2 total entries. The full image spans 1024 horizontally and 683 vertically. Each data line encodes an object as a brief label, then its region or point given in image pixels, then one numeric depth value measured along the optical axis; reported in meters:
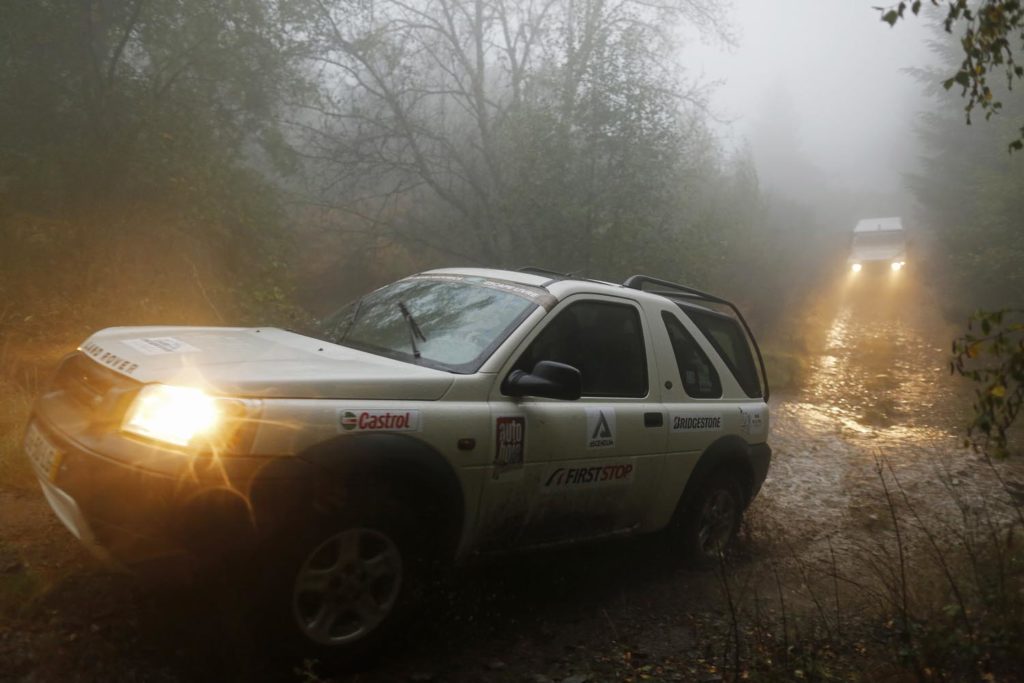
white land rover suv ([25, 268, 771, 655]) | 3.07
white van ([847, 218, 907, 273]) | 28.31
